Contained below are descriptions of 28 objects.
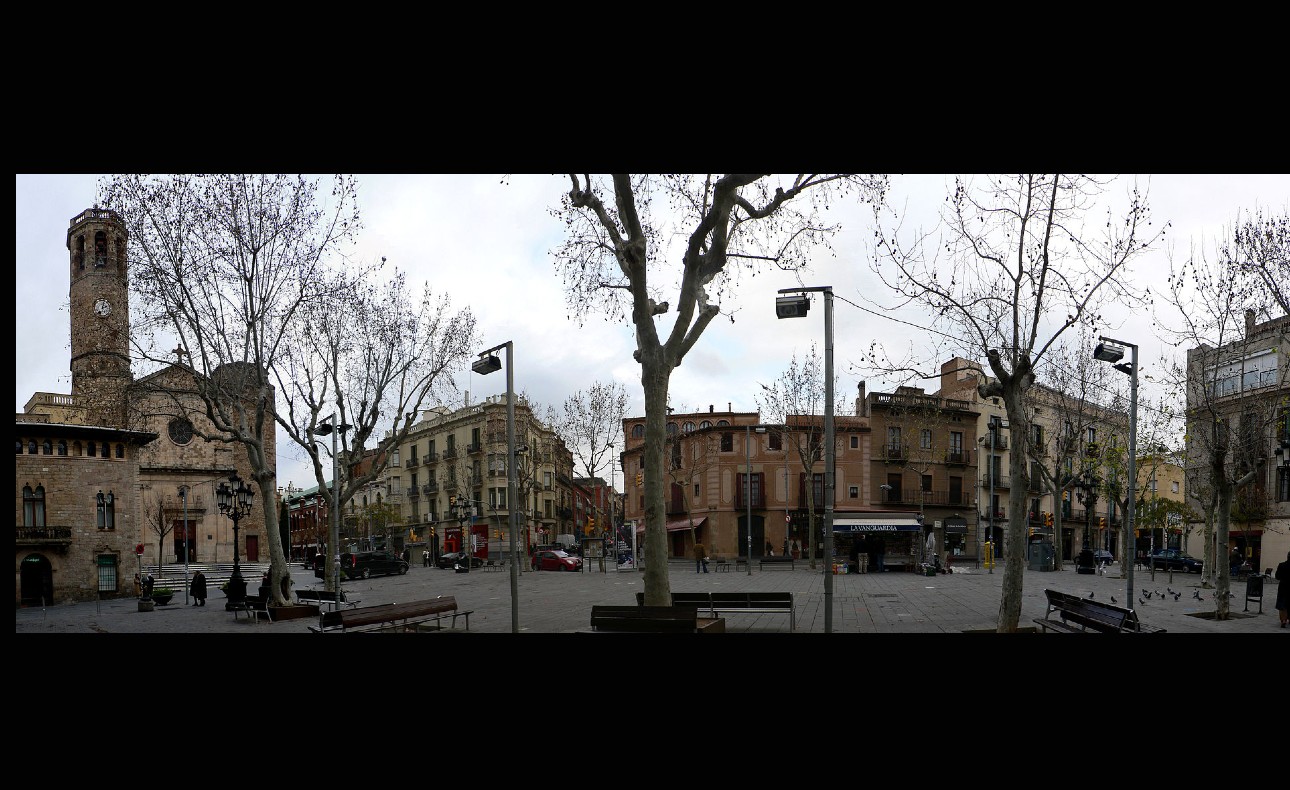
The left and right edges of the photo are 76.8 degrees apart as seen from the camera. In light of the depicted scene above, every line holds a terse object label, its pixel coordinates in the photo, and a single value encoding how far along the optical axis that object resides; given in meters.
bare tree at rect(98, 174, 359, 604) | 17.92
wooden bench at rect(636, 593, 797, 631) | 12.66
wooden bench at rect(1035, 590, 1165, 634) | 9.99
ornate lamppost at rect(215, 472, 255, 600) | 24.94
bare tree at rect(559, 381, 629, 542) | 40.19
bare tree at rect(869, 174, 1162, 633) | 11.74
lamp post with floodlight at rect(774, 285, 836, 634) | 11.23
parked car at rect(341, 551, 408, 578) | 35.94
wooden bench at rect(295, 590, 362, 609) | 15.28
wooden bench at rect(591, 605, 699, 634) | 11.05
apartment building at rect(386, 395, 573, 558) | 51.84
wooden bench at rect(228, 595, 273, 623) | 17.12
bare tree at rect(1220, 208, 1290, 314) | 14.55
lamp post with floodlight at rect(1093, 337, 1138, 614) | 14.45
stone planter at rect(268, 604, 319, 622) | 17.08
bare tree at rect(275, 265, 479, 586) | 22.23
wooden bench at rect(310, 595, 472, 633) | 11.77
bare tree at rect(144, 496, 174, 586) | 45.88
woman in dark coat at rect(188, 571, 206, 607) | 23.02
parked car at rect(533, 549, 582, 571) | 36.56
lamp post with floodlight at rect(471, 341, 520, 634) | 12.77
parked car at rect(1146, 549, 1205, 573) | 36.94
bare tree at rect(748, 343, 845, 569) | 33.72
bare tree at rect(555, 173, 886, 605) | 12.09
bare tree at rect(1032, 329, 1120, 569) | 26.67
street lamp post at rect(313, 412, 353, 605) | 21.92
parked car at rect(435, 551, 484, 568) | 41.11
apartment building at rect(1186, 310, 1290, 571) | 17.06
